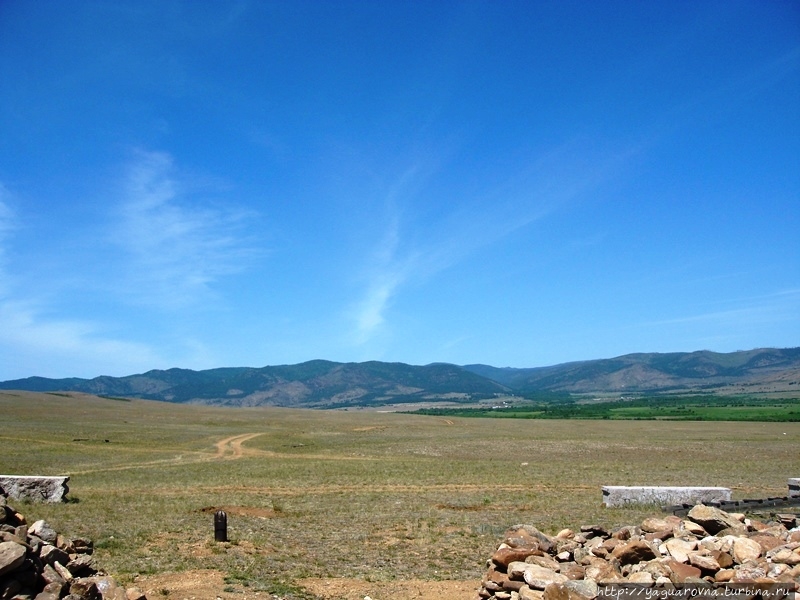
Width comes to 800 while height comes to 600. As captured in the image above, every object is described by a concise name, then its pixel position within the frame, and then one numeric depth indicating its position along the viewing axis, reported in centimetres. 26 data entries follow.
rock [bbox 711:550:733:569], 1033
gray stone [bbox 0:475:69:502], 2320
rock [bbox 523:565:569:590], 1067
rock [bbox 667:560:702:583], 1011
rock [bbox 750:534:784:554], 1092
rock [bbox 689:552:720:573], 1026
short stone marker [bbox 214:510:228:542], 1650
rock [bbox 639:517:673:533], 1266
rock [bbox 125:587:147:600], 1044
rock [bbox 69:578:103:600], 959
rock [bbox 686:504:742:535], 1283
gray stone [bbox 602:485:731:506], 2308
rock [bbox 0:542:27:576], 905
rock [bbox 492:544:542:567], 1196
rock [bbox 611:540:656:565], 1116
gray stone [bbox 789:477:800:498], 2259
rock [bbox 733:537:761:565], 1048
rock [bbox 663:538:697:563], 1082
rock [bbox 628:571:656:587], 1008
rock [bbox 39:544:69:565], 1039
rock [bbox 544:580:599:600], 998
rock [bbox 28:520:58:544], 1143
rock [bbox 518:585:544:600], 1042
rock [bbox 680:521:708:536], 1265
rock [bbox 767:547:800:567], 1002
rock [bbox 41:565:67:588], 961
